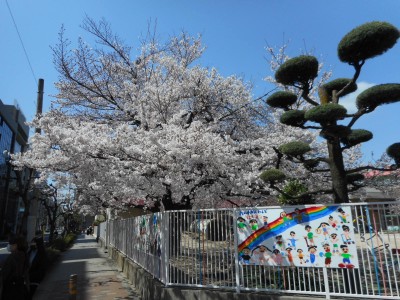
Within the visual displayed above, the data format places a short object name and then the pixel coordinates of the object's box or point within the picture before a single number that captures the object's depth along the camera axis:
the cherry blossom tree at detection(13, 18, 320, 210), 8.37
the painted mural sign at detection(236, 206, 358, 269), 5.83
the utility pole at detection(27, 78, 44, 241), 13.98
